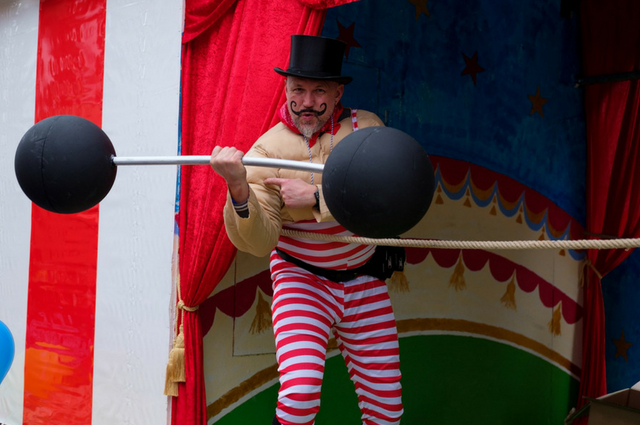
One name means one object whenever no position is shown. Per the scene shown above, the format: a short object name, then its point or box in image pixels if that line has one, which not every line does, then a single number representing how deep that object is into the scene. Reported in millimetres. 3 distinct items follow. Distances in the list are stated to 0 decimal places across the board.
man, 2246
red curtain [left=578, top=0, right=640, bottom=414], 4230
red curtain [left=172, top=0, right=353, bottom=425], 2586
